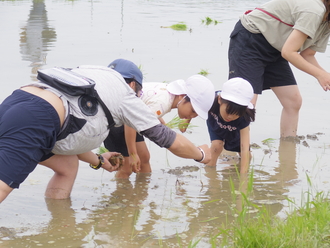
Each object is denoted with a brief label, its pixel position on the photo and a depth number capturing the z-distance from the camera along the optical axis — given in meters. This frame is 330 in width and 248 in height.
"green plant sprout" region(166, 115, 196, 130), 9.25
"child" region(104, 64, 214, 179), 7.03
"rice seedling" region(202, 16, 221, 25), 27.90
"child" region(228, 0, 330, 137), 7.88
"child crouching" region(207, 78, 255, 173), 7.50
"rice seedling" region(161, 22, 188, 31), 25.02
